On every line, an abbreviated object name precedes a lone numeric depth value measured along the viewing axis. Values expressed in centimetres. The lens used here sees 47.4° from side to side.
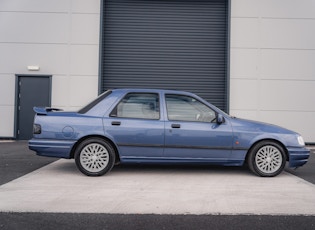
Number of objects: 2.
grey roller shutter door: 1259
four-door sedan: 618
